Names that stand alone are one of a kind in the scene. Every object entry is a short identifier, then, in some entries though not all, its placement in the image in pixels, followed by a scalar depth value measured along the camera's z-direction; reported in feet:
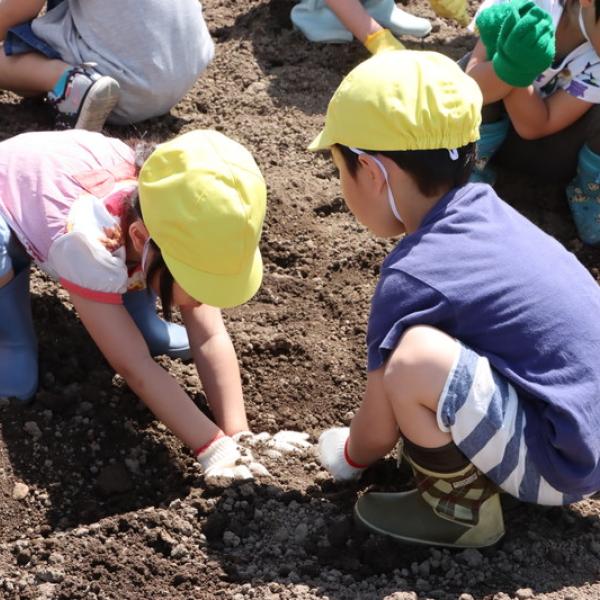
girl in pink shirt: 7.57
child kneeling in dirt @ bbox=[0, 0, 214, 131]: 12.14
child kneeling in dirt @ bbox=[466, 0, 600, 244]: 10.25
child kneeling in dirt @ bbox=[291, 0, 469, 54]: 13.76
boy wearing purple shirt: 7.12
